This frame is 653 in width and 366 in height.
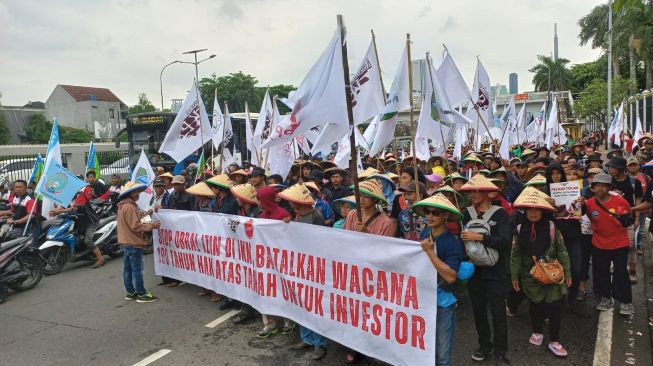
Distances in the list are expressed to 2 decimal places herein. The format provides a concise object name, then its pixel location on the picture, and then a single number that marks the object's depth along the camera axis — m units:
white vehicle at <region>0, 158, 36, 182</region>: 16.22
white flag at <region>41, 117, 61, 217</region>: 6.92
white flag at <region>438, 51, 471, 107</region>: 7.81
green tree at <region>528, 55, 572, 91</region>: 57.34
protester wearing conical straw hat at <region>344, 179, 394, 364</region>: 4.07
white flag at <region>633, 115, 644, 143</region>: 13.95
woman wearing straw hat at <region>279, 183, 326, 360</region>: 4.40
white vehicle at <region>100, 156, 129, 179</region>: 20.09
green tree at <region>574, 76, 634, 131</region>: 34.03
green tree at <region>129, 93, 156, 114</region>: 62.19
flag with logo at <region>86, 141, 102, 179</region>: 9.93
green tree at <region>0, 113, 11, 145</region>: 41.50
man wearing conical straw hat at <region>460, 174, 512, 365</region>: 3.75
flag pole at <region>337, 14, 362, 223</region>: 4.05
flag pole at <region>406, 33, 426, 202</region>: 4.30
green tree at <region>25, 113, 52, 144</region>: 43.38
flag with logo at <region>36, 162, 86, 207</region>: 6.85
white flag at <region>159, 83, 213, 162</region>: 8.27
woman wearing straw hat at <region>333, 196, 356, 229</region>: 4.75
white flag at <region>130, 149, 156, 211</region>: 9.45
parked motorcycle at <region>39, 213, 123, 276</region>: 7.64
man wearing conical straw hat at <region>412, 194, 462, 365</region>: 3.33
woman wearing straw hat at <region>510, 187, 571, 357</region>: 4.09
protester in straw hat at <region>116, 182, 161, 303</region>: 5.79
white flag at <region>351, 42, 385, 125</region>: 5.38
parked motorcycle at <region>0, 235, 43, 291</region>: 6.51
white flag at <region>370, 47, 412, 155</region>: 5.59
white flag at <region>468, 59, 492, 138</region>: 9.78
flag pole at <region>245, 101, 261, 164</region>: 10.30
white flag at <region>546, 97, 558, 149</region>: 14.70
